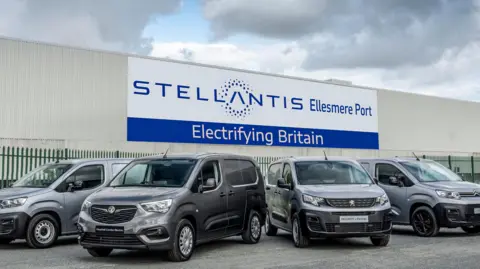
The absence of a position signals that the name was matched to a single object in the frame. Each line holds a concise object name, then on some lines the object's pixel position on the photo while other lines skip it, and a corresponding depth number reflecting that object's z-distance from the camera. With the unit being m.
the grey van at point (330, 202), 10.48
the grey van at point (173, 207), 9.04
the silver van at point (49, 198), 11.02
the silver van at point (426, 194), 12.64
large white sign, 29.66
